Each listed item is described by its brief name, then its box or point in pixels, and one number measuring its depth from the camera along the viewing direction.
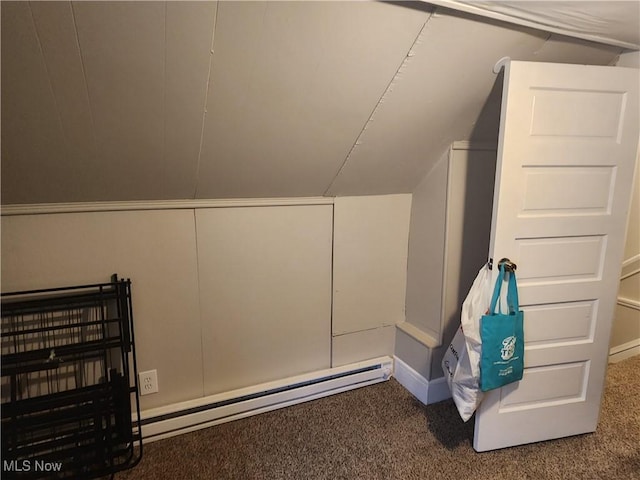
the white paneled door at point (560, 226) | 1.52
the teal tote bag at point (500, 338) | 1.54
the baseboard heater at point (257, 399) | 1.85
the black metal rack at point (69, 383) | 1.49
